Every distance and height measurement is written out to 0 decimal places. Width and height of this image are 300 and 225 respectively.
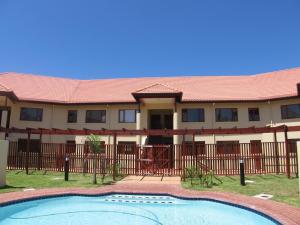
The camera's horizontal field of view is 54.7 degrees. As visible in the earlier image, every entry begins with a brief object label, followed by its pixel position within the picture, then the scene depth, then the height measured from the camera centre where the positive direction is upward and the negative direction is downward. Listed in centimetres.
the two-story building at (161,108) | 2627 +395
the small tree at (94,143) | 1766 +39
